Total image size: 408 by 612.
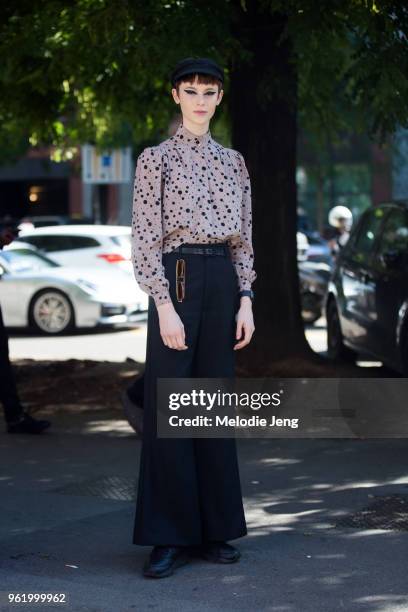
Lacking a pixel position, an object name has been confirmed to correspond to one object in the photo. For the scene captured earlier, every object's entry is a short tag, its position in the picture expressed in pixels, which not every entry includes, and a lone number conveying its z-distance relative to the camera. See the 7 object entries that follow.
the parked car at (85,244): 19.17
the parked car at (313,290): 19.56
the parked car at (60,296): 18.23
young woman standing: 5.31
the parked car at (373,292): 10.22
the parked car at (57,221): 34.66
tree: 9.29
